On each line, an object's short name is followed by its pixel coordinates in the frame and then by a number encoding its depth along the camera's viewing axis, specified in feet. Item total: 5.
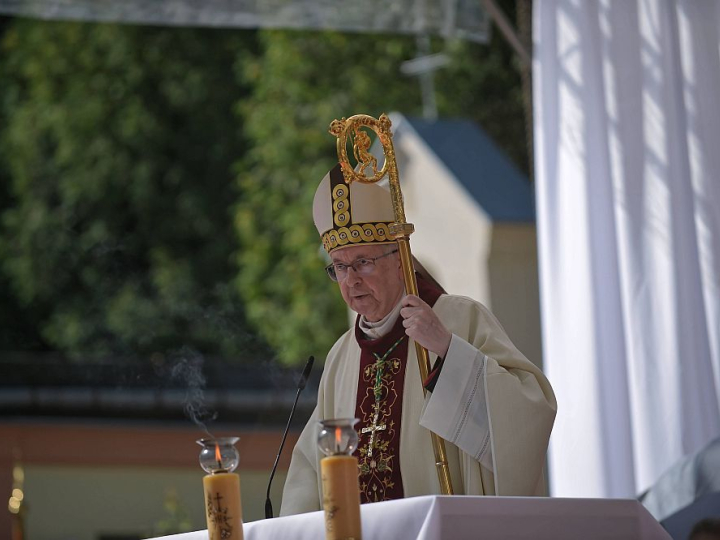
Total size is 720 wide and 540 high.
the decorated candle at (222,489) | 20.74
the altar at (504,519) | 19.34
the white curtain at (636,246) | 36.91
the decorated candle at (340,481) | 19.08
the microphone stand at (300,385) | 24.58
